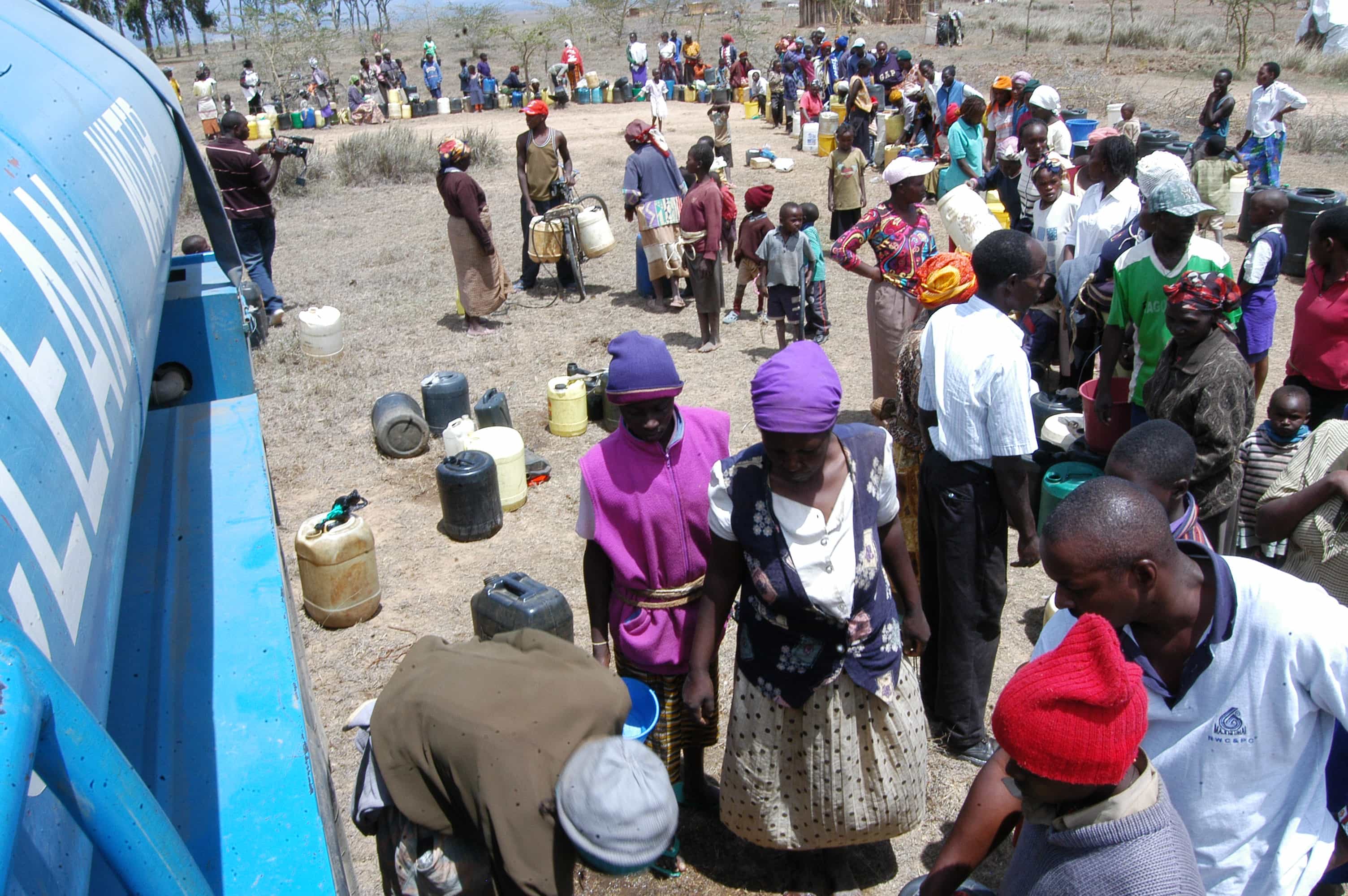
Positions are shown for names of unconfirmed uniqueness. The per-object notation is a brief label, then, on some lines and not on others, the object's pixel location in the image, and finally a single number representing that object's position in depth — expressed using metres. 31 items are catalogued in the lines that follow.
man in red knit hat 1.49
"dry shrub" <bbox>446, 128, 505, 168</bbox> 17.25
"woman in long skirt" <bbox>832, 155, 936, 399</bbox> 5.35
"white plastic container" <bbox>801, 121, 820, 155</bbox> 17.17
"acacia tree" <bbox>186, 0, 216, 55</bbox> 41.62
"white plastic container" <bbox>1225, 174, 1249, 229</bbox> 10.45
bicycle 9.24
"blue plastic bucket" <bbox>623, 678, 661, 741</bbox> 2.73
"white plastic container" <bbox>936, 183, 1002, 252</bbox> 5.82
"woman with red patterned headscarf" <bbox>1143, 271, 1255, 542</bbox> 3.30
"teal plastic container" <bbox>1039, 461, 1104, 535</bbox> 4.28
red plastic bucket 4.32
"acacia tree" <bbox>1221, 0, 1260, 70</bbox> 21.62
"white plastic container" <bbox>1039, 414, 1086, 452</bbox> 4.77
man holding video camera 8.63
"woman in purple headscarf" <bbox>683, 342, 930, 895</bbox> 2.53
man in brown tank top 9.18
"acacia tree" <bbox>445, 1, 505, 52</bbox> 39.06
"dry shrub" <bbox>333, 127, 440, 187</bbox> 16.58
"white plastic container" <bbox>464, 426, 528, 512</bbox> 5.79
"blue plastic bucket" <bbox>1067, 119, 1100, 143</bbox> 11.90
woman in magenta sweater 2.83
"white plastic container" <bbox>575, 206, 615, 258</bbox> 9.22
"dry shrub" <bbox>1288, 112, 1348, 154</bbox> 14.03
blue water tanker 0.85
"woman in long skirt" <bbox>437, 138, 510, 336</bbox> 8.12
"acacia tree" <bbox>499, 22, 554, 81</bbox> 30.28
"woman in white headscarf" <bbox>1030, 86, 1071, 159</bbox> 8.65
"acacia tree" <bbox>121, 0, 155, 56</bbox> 39.50
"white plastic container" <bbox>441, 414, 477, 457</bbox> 6.07
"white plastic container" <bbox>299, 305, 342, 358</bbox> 8.20
